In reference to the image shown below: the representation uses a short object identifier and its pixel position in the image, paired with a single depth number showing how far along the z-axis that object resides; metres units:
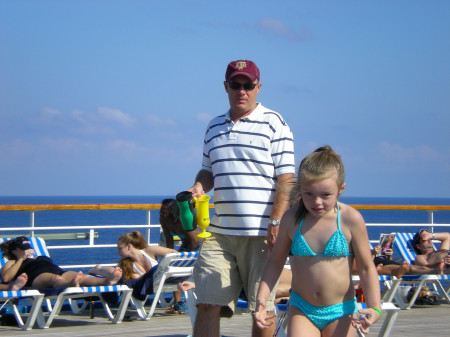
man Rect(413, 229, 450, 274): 8.60
